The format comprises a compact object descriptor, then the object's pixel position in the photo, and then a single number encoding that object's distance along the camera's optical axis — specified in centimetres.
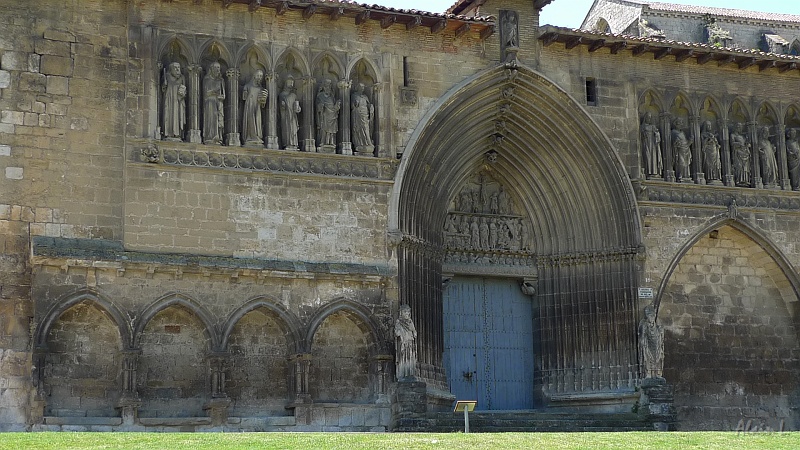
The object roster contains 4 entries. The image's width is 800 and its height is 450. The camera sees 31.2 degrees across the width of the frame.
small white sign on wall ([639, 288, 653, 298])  2511
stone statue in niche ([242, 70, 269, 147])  2309
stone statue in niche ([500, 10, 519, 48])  2516
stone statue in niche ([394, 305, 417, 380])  2294
